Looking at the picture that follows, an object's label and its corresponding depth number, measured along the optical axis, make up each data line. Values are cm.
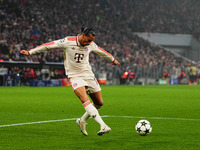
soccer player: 1705
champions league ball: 1679
